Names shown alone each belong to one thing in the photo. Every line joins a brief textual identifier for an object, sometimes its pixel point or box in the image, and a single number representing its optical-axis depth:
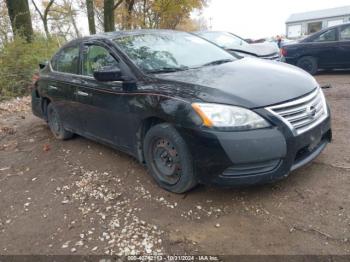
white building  36.81
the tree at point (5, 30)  10.78
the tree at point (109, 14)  14.88
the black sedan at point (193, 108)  2.91
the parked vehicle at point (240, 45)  8.34
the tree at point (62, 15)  29.16
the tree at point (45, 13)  24.48
